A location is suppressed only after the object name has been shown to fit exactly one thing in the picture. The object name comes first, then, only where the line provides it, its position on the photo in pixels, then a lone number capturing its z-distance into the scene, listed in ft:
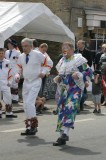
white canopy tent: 47.11
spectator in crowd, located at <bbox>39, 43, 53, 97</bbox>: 43.98
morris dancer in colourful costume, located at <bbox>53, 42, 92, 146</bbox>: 28.94
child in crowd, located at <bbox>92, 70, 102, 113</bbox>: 45.19
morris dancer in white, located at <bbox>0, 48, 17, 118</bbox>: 40.00
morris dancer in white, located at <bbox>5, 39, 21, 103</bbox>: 48.18
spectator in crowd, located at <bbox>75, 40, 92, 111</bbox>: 47.50
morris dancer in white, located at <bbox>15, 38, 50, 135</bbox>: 31.71
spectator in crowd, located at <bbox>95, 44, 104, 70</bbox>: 52.19
